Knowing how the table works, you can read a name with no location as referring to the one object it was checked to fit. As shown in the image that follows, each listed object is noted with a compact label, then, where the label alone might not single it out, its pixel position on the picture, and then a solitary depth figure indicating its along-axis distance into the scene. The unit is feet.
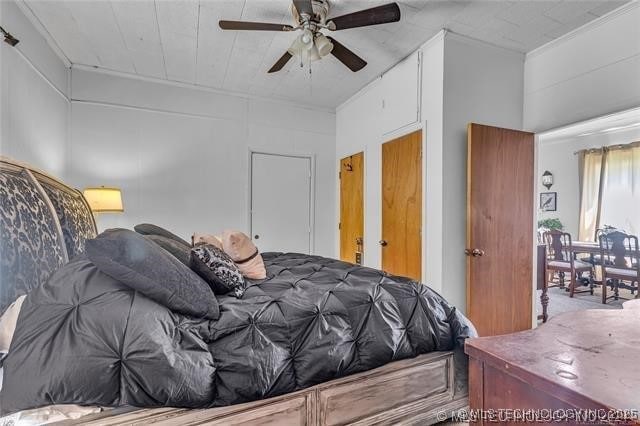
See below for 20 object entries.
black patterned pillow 4.99
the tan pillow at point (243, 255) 6.40
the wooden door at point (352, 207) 12.96
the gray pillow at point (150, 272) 3.57
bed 3.70
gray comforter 3.14
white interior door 13.25
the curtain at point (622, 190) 16.48
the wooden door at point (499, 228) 8.45
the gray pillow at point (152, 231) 7.10
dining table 14.94
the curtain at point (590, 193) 17.92
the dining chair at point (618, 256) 13.21
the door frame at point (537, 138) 8.27
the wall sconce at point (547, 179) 20.44
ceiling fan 6.45
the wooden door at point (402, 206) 9.70
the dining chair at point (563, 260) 14.97
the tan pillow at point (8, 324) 3.61
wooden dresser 2.03
